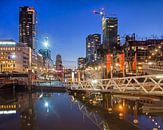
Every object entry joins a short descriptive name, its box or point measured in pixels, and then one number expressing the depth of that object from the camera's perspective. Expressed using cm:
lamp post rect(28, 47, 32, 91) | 3836
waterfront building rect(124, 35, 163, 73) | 5276
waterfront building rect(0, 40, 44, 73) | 8398
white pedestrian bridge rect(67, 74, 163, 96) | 1319
